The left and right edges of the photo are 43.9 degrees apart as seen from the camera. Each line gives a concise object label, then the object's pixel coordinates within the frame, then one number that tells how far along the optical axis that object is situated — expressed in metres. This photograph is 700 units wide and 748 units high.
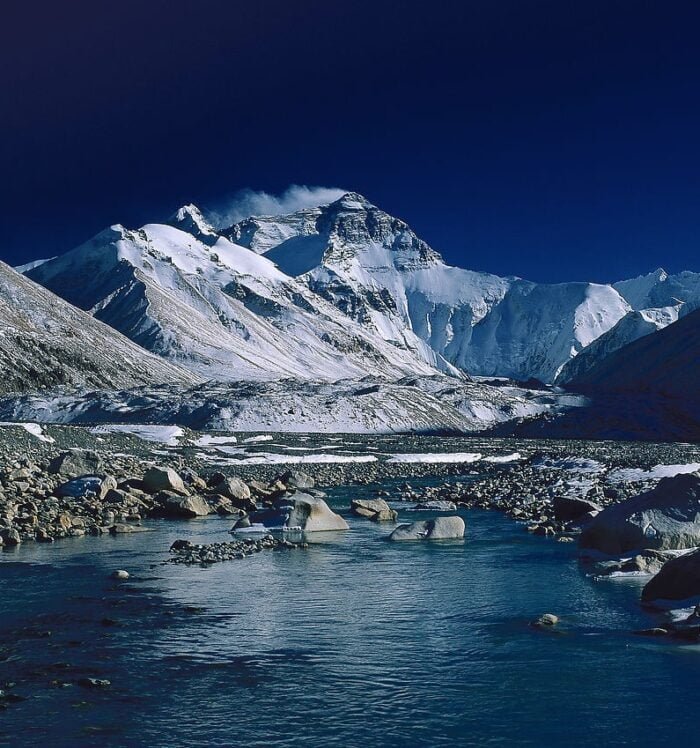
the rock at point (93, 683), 16.38
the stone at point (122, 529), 35.69
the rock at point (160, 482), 45.22
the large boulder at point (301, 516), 36.97
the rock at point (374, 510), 42.03
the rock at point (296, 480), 54.56
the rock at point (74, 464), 47.16
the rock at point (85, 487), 41.16
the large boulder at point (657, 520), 28.02
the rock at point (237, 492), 45.41
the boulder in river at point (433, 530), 34.81
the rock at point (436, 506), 47.50
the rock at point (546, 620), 21.25
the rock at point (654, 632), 19.97
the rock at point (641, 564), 26.97
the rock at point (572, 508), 39.34
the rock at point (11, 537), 31.62
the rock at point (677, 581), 22.19
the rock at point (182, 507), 40.81
